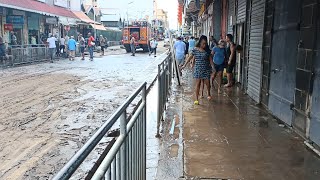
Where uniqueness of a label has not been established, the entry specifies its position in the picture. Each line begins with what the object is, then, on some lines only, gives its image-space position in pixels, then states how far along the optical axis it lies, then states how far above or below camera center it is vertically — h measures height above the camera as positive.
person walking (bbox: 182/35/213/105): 9.27 -0.40
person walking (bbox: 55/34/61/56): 29.43 -0.13
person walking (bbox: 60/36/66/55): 29.42 +0.04
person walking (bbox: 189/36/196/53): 21.62 +0.17
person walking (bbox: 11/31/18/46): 24.70 +0.46
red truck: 39.72 +1.44
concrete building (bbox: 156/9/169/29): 148.23 +14.11
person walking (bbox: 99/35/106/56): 33.81 +0.25
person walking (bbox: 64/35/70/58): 30.30 -0.09
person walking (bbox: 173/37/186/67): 16.53 -0.11
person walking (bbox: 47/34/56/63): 26.24 +0.15
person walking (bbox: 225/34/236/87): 11.88 -0.45
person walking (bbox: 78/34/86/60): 29.52 +0.22
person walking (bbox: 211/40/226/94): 11.74 -0.34
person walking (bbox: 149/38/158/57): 34.56 +0.26
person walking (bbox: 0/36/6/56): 21.16 -0.22
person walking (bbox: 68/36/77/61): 28.22 -0.04
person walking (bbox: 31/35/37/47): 29.45 +0.55
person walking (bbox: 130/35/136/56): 35.16 +0.17
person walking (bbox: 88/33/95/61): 27.67 +0.12
